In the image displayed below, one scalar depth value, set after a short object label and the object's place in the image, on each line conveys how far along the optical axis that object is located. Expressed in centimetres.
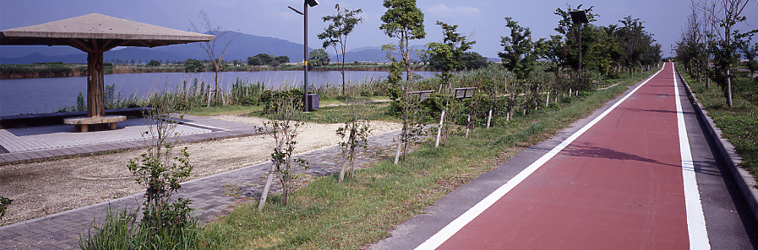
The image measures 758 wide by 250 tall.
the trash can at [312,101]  1759
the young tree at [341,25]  2631
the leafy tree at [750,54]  1765
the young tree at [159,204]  385
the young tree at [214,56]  1988
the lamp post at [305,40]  1716
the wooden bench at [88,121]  1151
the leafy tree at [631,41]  5184
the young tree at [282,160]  514
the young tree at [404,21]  1994
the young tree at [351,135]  640
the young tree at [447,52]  2083
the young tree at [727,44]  1712
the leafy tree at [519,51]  2373
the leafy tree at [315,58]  3285
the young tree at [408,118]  794
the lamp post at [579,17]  2397
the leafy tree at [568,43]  2839
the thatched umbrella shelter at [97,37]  1109
